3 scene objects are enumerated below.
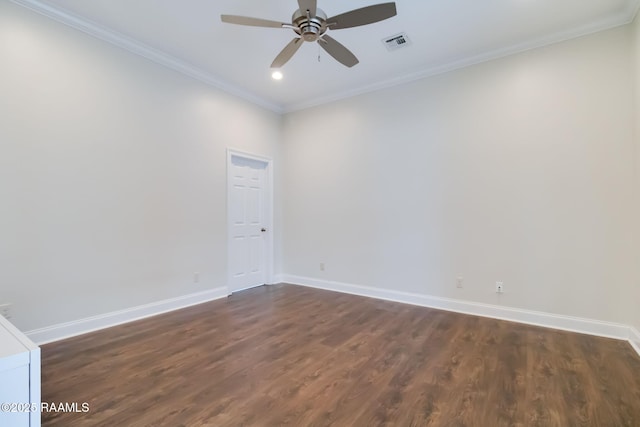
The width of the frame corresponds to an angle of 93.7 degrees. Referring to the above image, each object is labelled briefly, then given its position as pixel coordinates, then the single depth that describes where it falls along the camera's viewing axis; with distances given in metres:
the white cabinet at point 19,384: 1.17
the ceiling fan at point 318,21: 2.18
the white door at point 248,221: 4.59
